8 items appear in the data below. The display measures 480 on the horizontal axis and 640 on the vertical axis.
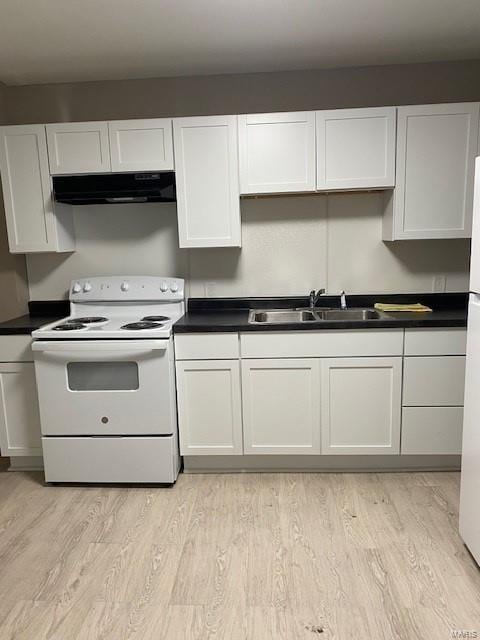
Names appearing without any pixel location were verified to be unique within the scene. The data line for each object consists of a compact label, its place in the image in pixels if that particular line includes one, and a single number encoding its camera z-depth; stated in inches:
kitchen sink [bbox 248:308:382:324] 118.0
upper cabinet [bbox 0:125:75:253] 109.7
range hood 107.3
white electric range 100.7
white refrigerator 71.6
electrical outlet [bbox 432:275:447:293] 120.9
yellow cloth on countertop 112.7
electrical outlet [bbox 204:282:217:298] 124.6
